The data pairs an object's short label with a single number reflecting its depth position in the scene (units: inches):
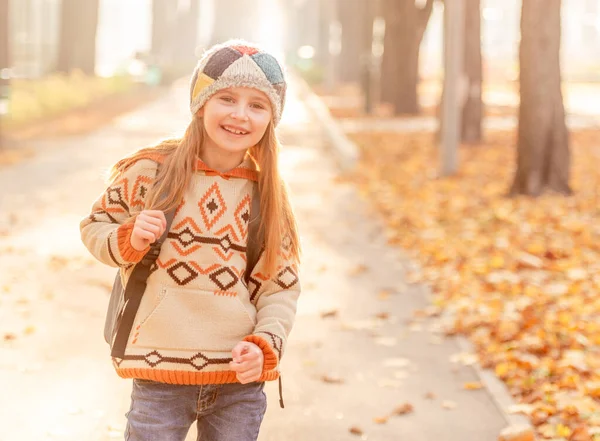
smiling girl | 124.0
